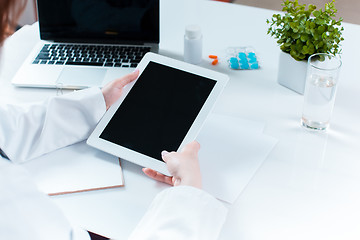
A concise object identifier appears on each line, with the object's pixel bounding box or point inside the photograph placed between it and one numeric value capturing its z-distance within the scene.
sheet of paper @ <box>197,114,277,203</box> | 1.01
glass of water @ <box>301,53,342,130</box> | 1.14
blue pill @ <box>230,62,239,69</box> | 1.40
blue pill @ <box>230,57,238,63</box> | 1.42
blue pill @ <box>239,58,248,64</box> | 1.42
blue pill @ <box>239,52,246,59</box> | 1.44
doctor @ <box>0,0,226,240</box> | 0.68
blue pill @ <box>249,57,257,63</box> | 1.42
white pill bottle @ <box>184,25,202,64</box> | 1.37
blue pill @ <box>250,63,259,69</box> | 1.40
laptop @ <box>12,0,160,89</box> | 1.41
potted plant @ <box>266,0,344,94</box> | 1.20
